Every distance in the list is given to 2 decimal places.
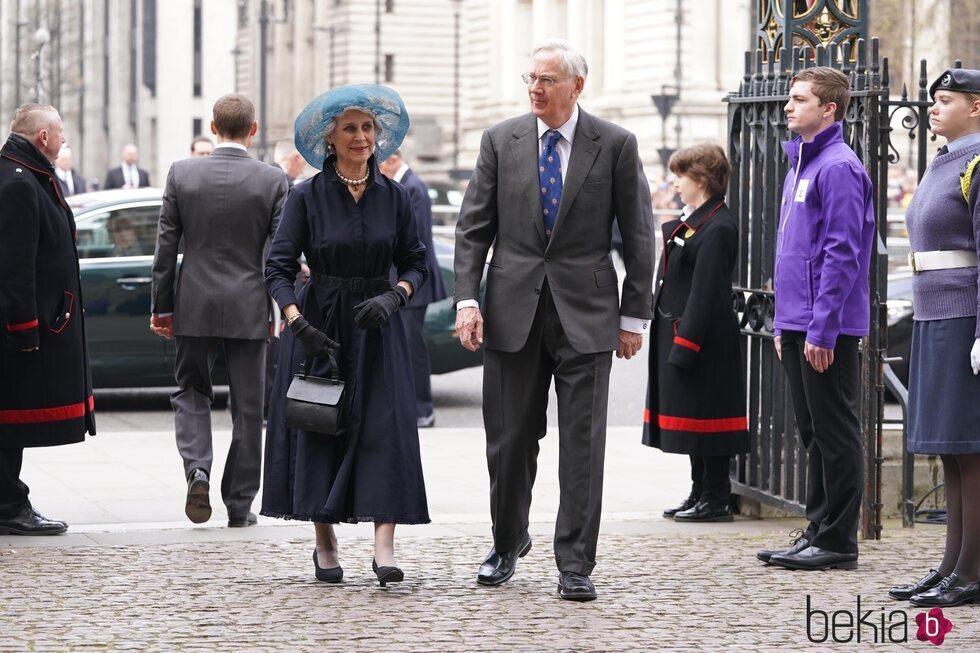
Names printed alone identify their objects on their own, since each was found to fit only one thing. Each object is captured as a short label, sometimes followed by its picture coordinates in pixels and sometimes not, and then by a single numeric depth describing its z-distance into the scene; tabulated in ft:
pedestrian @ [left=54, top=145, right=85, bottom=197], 119.55
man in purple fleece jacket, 41.89
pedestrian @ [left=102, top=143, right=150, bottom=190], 129.91
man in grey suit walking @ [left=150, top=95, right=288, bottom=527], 49.23
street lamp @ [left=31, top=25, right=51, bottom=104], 269.19
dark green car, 74.49
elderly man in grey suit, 39.86
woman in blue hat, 39.90
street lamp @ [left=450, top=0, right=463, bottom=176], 408.24
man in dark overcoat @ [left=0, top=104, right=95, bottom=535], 46.22
